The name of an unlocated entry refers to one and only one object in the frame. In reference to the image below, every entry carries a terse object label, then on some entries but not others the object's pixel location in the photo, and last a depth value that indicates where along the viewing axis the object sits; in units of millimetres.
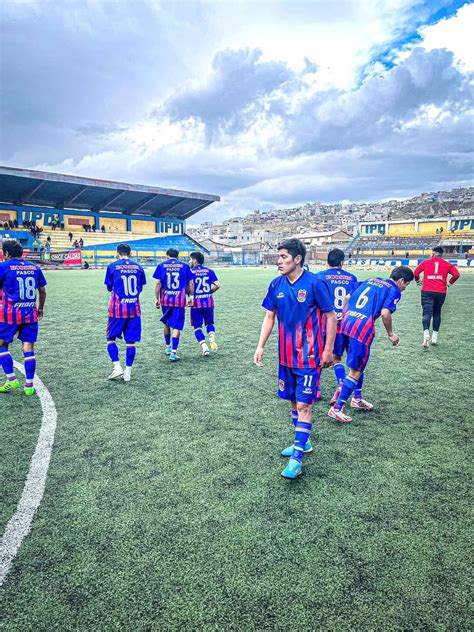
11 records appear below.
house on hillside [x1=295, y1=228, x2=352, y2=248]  91581
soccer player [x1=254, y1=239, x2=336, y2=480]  3342
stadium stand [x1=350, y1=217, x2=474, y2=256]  51747
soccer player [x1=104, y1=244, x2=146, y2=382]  5898
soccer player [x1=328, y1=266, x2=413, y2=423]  4473
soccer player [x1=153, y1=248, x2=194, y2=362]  6953
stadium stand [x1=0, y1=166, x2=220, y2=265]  43534
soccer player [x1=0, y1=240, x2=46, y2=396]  5172
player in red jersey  8188
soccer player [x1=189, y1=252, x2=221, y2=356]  7480
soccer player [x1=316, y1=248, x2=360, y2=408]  5445
